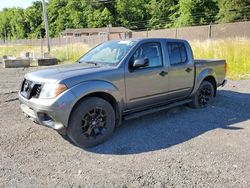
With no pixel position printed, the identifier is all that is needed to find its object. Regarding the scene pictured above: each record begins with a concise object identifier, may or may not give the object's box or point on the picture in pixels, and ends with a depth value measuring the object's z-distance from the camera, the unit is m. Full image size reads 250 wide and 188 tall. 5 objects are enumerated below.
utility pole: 16.37
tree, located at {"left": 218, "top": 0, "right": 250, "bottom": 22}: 25.60
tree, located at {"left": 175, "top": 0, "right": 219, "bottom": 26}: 31.53
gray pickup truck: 3.11
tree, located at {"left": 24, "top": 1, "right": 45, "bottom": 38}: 57.86
